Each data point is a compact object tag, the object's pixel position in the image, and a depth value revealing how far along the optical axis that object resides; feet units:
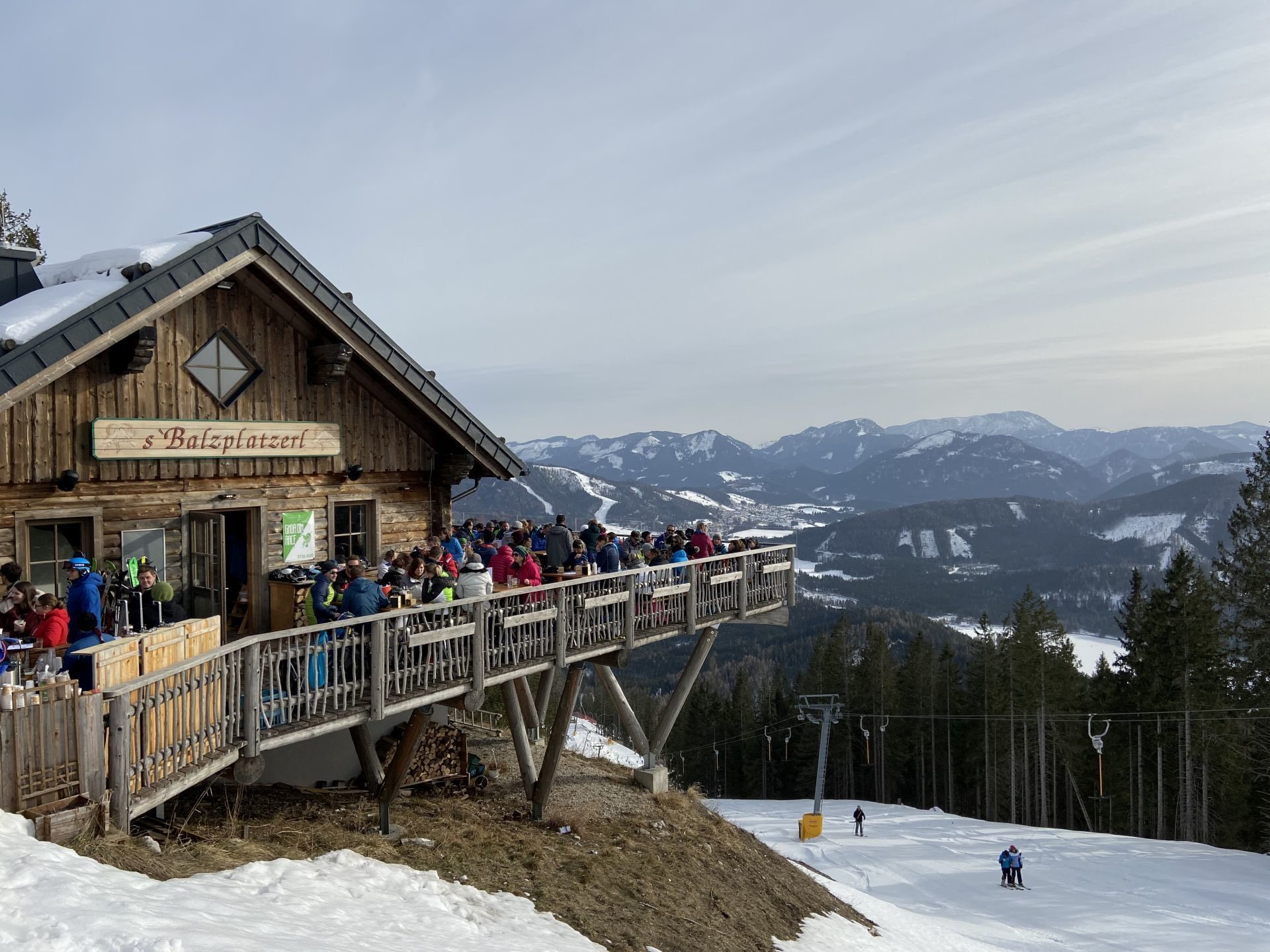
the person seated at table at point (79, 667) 24.91
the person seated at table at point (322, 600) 36.70
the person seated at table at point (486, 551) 49.65
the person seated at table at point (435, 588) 39.86
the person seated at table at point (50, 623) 29.12
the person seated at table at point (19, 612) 30.22
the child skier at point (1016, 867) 90.94
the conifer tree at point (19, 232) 96.12
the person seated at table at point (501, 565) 48.60
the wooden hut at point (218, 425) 36.06
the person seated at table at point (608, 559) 51.39
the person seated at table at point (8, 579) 30.60
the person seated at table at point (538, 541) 57.47
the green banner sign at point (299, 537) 45.52
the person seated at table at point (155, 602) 36.11
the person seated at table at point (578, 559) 49.90
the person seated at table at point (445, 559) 44.21
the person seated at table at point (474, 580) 41.32
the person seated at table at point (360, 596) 35.83
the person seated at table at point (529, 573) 46.65
